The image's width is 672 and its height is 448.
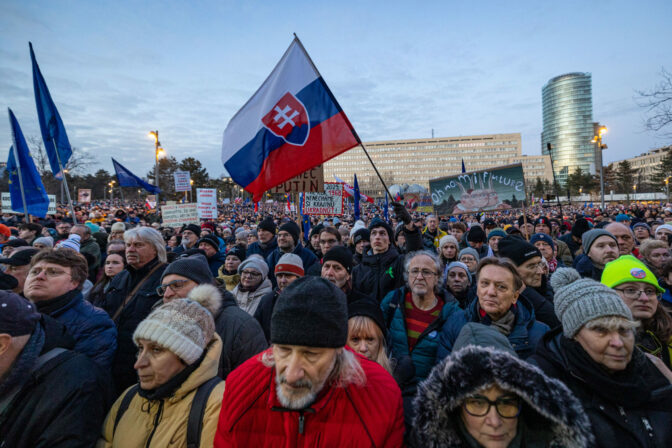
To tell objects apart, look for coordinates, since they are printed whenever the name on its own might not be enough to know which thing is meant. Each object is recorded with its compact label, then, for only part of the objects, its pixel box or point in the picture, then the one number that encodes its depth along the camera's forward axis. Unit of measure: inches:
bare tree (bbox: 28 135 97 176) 1392.0
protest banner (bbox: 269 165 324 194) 244.8
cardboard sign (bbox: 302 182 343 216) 392.5
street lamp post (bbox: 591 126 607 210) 595.7
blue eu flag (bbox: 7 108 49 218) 327.9
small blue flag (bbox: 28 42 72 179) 282.5
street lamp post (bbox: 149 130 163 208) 533.2
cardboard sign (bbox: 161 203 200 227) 432.8
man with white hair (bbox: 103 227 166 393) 109.4
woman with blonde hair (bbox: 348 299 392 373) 90.0
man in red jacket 54.4
